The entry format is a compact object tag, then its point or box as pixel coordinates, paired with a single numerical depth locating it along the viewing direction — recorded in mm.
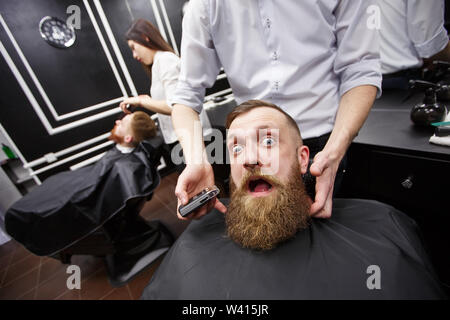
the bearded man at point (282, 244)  592
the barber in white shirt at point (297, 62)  776
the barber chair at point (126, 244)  1410
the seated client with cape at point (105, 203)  1310
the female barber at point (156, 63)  1511
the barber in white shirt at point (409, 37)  1068
